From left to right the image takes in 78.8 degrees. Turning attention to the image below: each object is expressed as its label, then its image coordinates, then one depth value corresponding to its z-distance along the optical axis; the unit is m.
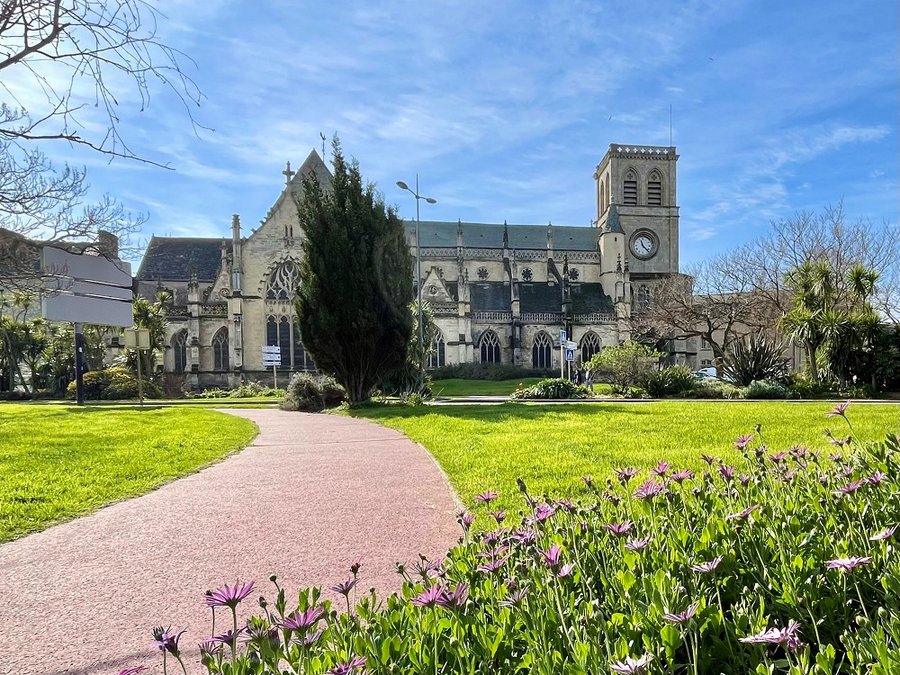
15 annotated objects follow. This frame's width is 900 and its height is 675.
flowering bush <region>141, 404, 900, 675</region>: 1.50
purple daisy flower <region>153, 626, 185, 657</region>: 1.34
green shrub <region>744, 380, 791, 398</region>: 19.89
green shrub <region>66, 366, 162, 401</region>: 30.77
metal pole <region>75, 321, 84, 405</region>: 24.34
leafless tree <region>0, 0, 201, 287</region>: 4.25
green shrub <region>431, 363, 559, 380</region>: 42.28
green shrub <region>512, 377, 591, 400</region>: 22.97
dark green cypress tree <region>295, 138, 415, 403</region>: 18.38
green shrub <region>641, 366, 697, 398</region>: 21.98
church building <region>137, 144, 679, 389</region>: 40.66
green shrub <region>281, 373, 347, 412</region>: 19.72
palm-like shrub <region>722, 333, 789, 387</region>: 23.30
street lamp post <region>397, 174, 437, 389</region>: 22.75
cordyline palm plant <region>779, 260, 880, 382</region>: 19.83
